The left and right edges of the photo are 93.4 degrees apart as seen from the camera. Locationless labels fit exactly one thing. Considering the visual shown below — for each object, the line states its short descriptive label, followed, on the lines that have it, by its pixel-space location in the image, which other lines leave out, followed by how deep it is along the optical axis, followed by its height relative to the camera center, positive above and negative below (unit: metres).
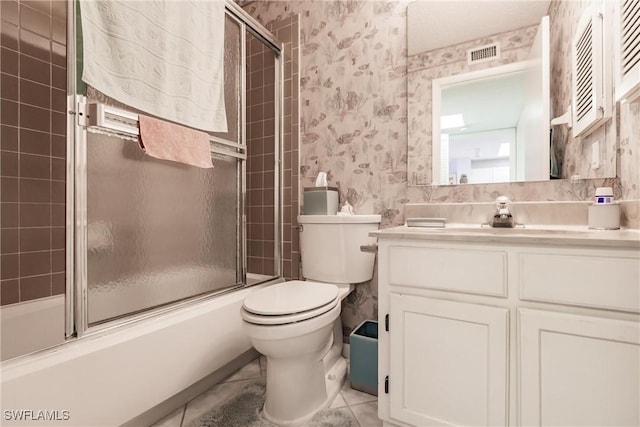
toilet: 1.08 -0.39
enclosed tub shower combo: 0.93 -0.23
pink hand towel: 1.17 +0.30
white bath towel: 1.04 +0.63
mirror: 1.28 +0.58
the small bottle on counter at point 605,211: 1.06 +0.01
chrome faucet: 1.26 -0.01
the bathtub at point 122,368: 0.81 -0.51
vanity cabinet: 0.76 -0.34
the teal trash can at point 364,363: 1.35 -0.68
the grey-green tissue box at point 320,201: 1.64 +0.07
